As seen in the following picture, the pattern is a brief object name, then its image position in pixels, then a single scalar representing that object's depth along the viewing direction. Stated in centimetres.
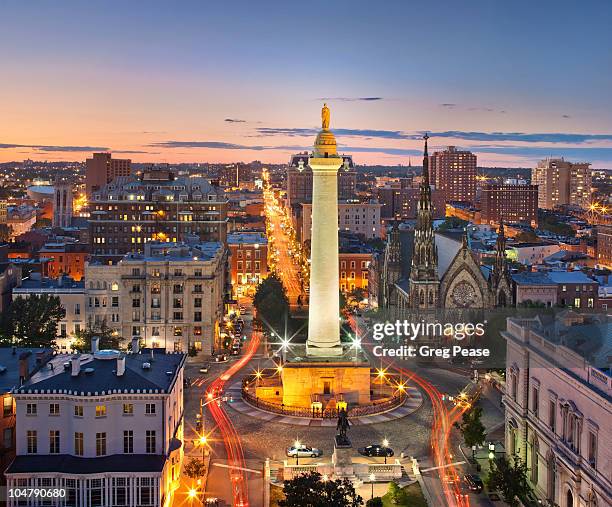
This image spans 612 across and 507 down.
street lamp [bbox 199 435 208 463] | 5883
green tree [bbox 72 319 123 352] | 8069
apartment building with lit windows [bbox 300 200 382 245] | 19535
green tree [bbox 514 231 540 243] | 19000
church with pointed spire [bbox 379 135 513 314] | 9438
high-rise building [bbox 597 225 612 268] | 18138
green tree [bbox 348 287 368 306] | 13200
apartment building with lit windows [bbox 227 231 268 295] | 15038
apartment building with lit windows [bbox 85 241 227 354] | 9206
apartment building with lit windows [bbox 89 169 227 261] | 13475
